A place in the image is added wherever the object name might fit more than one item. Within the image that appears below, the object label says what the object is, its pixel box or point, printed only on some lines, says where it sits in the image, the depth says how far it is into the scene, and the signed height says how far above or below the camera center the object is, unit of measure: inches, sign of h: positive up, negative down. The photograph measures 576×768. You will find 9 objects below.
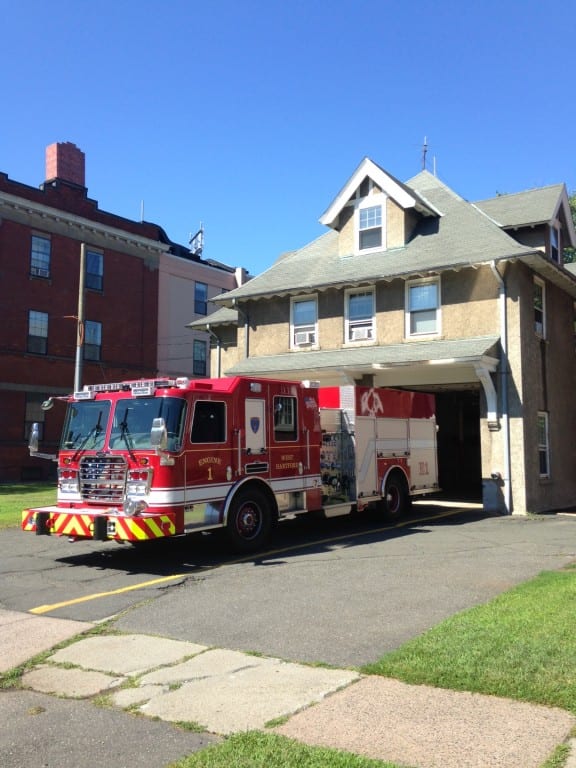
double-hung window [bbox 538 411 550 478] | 665.6 +2.1
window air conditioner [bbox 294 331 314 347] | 754.2 +123.4
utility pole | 828.0 +145.3
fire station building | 620.1 +140.4
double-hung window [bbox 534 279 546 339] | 674.2 +140.8
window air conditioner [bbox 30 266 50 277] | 1192.8 +312.8
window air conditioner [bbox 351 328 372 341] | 713.0 +121.2
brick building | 1147.9 +282.8
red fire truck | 359.3 -6.7
